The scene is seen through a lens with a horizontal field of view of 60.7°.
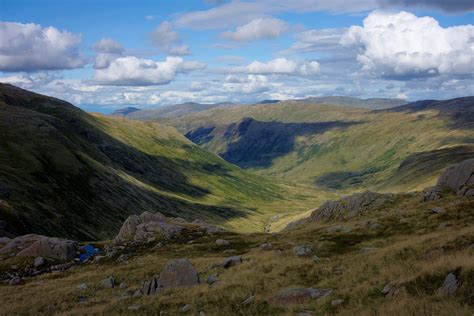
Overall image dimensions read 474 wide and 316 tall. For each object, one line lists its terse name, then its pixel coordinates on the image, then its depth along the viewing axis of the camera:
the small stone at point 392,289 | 18.43
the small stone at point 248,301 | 22.42
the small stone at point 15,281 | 44.34
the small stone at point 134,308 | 23.78
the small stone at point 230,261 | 38.60
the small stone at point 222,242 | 59.26
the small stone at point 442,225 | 41.66
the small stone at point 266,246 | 49.91
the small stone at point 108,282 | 35.97
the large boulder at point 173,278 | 30.44
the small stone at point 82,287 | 35.31
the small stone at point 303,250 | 40.06
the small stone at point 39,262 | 51.94
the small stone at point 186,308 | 22.52
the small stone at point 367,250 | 35.28
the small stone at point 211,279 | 31.69
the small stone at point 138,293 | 28.93
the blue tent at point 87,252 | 58.39
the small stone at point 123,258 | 52.32
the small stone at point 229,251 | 52.19
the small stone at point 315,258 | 35.00
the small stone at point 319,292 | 21.88
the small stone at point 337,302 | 18.98
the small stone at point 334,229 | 54.69
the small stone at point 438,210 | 49.72
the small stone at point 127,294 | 28.62
